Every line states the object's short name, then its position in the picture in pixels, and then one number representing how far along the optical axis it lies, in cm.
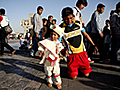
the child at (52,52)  274
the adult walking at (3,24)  627
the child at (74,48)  318
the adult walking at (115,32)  440
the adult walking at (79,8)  412
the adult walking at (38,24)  577
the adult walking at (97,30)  468
